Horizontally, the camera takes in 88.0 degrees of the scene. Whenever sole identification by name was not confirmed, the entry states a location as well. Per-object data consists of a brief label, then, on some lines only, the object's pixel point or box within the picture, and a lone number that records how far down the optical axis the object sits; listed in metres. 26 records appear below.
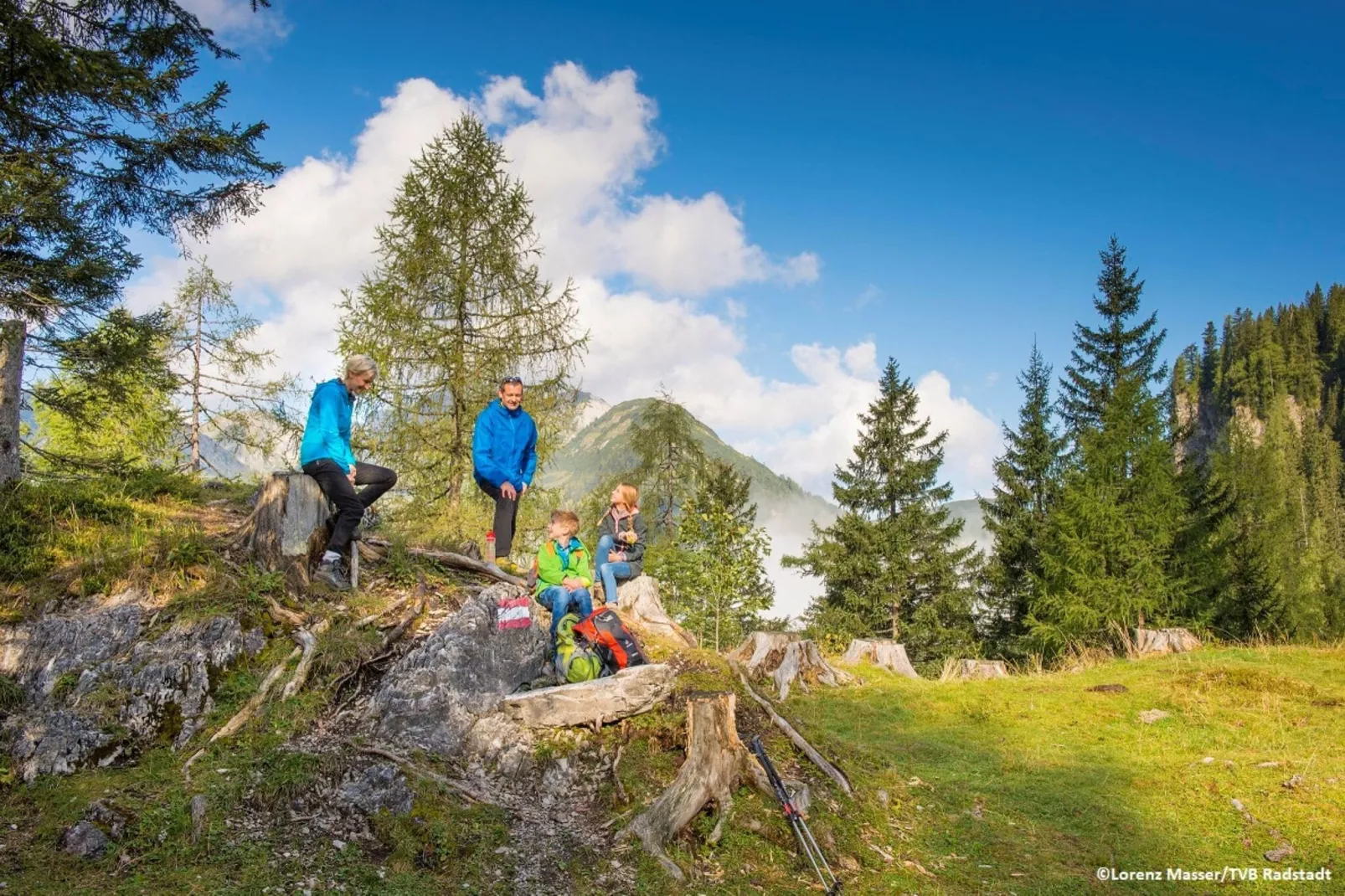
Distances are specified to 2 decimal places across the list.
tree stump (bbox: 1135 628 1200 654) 14.65
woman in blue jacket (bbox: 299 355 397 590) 7.20
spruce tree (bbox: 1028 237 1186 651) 22.33
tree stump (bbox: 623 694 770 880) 5.59
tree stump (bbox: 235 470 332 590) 7.24
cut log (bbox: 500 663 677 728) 6.55
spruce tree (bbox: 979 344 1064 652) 32.31
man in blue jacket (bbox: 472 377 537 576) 8.98
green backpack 7.02
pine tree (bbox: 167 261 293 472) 18.16
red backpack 7.11
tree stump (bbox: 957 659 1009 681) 15.44
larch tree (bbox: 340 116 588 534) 16.00
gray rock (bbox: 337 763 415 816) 5.25
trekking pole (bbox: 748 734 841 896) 5.48
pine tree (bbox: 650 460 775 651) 20.42
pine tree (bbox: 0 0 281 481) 7.33
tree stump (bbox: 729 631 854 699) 13.14
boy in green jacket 7.45
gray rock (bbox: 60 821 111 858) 4.35
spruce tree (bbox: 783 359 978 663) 31.95
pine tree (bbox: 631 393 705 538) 33.34
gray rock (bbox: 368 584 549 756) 6.16
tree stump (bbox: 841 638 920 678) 16.06
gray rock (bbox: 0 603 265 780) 5.20
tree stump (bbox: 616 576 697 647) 9.62
